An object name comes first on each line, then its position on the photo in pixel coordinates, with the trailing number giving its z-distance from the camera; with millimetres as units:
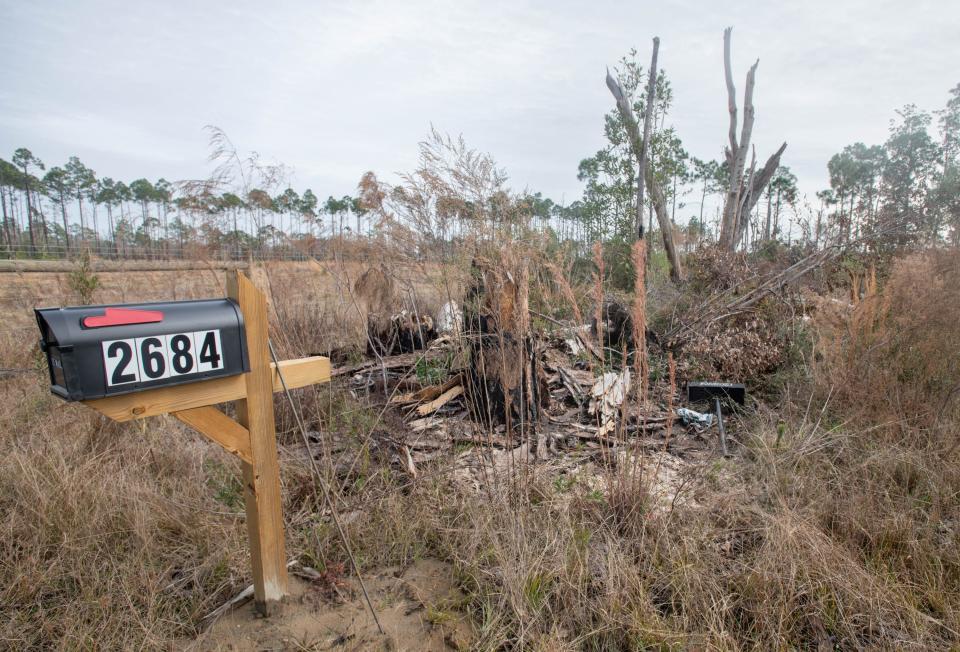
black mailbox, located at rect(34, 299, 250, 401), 1309
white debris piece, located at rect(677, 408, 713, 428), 4386
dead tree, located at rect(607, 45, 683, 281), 10633
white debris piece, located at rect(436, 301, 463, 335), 5254
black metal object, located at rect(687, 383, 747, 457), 4812
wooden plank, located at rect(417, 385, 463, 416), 4285
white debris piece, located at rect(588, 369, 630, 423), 4137
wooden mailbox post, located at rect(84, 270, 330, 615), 1643
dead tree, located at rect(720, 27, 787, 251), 11898
